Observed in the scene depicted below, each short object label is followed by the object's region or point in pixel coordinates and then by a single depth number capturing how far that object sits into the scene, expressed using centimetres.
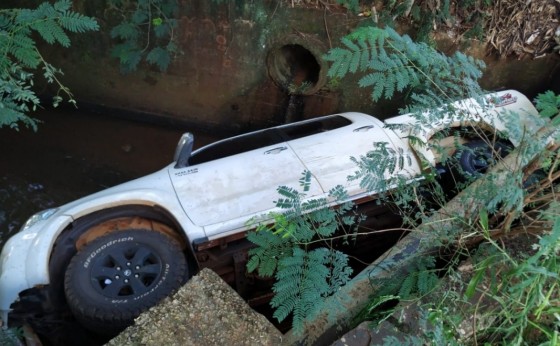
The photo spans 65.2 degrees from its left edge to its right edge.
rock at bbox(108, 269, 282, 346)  204
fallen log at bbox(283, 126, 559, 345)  234
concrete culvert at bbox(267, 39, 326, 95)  611
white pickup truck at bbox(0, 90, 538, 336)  348
